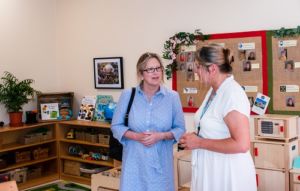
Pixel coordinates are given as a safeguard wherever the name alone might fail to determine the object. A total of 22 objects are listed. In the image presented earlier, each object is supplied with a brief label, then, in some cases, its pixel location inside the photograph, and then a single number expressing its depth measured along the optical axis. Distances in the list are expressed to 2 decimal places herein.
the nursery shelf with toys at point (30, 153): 4.94
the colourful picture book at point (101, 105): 5.22
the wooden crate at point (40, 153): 5.21
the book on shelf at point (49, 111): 5.38
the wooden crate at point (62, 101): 5.39
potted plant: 4.92
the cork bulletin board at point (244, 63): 3.81
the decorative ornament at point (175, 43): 4.25
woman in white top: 1.92
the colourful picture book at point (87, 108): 5.35
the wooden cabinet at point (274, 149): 3.15
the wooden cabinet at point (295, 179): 3.06
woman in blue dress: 2.50
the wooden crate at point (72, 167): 5.32
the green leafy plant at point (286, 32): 3.54
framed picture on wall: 5.07
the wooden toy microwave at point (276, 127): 3.19
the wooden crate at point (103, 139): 4.98
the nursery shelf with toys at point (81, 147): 5.07
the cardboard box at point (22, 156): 5.01
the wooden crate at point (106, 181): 3.63
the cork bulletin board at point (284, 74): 3.62
